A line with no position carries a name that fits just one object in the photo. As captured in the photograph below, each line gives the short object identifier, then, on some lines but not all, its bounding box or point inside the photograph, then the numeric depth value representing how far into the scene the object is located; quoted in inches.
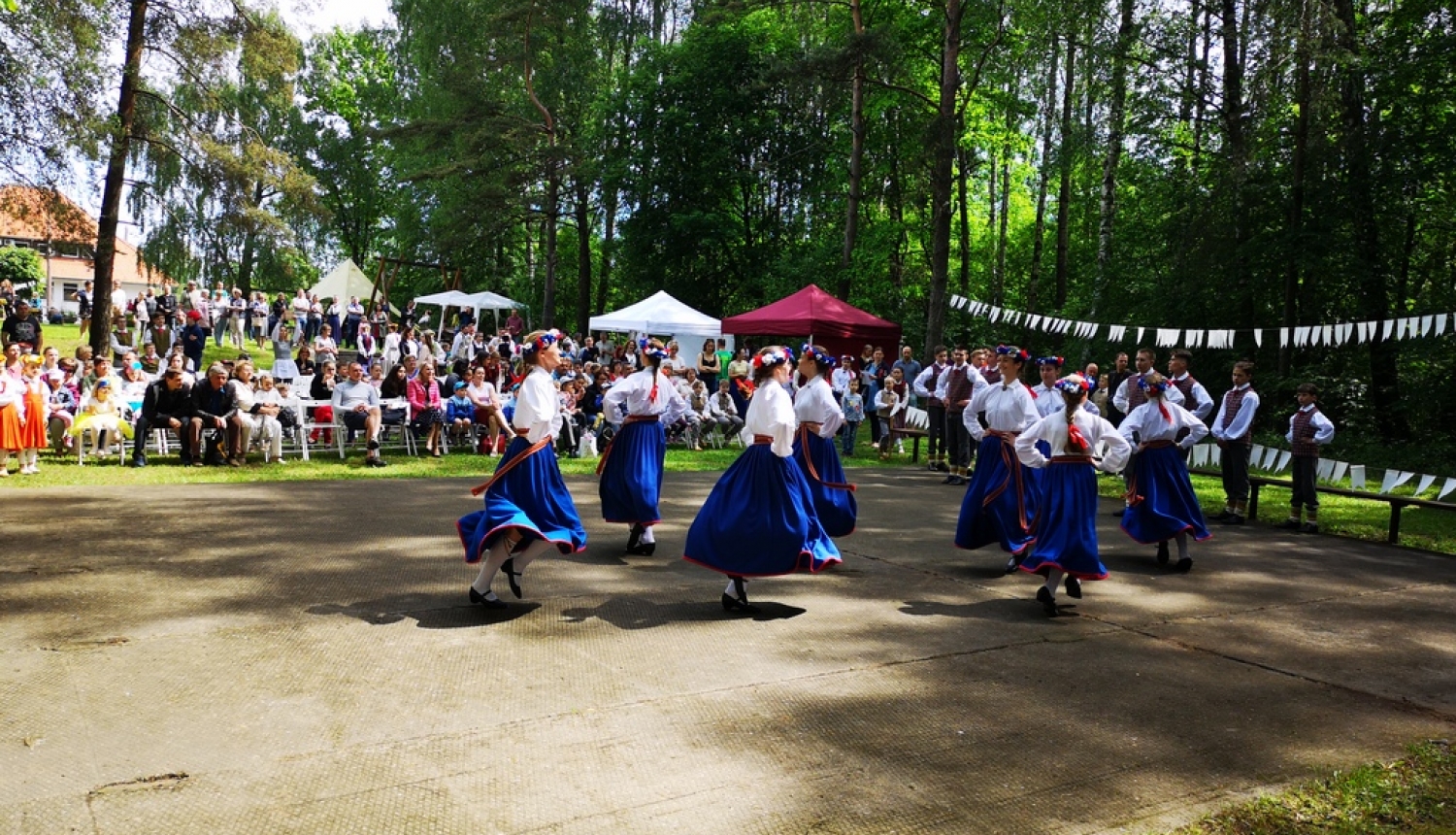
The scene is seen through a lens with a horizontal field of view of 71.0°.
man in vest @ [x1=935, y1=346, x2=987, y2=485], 564.1
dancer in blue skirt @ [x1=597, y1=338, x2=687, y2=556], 336.8
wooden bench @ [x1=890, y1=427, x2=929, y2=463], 678.2
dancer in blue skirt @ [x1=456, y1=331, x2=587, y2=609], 253.4
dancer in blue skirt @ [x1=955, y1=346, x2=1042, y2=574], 342.6
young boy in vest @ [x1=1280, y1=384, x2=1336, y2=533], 453.1
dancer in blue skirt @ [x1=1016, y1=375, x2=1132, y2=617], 278.8
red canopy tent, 898.7
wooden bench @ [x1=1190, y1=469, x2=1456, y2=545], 420.5
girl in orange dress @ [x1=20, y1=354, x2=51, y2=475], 464.1
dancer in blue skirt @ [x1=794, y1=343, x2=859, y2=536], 318.3
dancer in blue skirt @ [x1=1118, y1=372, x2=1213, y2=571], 355.3
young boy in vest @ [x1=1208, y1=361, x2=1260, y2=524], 457.7
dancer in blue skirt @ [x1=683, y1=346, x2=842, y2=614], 265.6
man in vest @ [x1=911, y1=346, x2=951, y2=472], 601.9
